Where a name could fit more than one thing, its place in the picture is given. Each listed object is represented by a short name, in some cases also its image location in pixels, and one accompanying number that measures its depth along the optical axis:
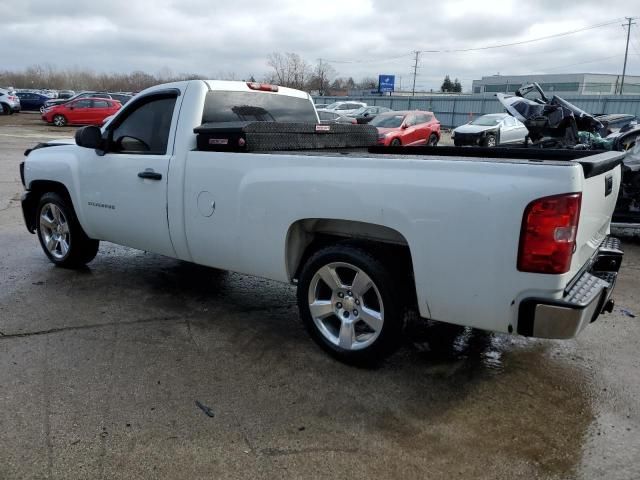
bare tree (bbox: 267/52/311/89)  68.00
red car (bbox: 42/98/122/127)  28.41
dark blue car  40.12
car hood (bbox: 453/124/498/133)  20.77
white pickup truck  2.81
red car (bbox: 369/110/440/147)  19.08
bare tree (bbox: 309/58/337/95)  77.81
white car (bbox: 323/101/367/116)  35.21
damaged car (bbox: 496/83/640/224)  9.17
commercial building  78.06
